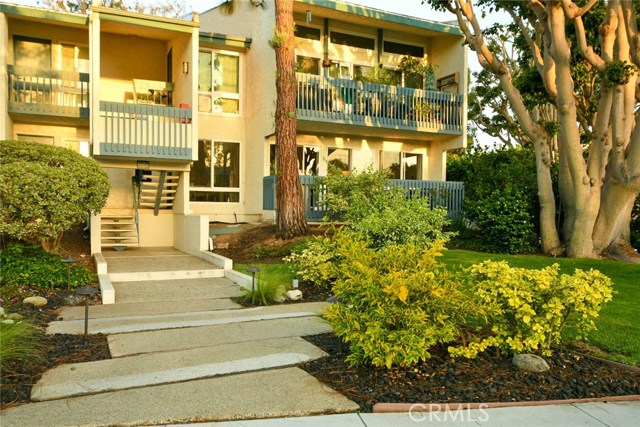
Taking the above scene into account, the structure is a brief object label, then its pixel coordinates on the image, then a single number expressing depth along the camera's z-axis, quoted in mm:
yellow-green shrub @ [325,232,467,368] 4574
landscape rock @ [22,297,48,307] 7729
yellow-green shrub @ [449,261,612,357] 4957
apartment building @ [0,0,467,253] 13516
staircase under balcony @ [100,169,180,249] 14438
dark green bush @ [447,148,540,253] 13031
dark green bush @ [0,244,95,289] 8781
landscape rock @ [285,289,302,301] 8602
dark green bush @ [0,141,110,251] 8984
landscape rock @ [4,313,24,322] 6371
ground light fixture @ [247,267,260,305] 8430
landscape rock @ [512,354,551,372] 4777
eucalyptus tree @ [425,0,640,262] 11625
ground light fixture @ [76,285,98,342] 5865
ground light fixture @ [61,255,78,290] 7445
